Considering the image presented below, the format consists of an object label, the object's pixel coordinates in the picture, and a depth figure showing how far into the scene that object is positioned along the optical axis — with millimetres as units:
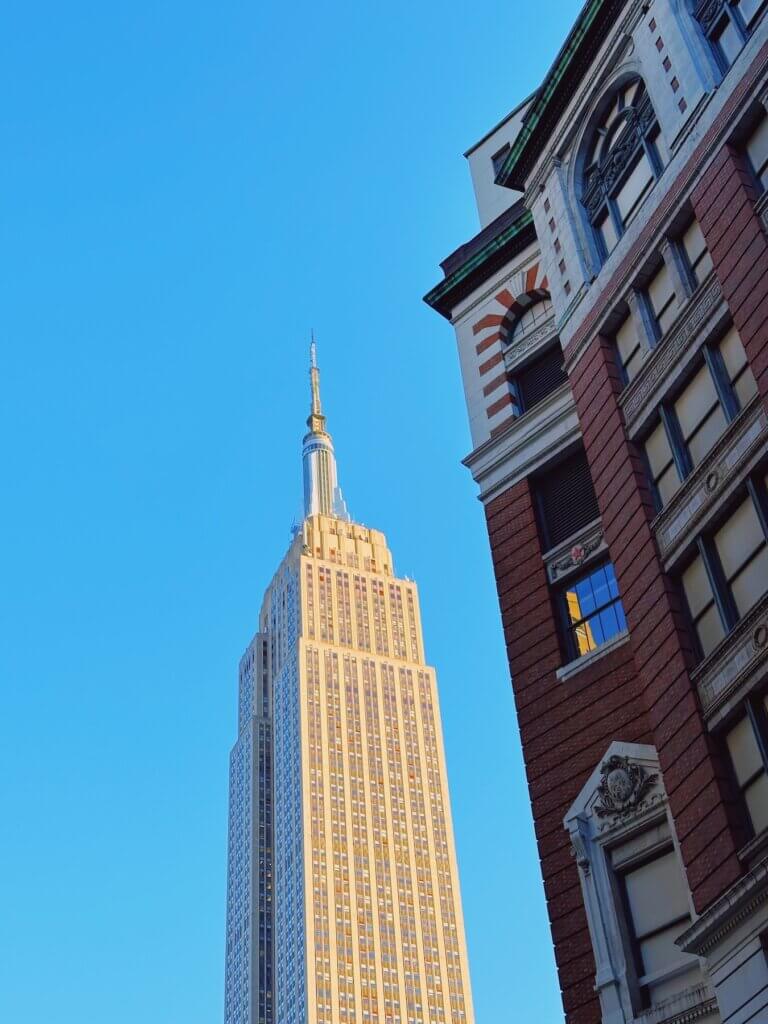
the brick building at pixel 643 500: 23406
